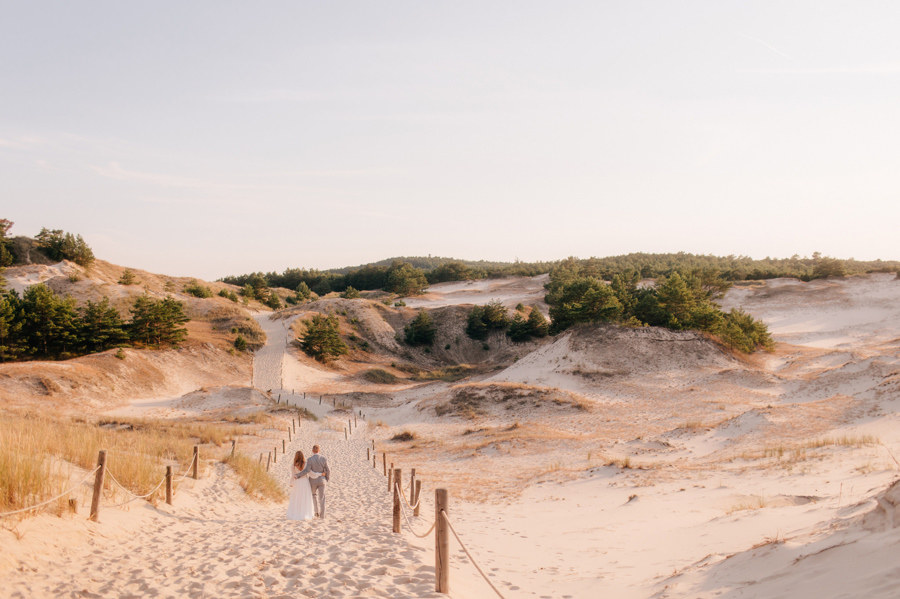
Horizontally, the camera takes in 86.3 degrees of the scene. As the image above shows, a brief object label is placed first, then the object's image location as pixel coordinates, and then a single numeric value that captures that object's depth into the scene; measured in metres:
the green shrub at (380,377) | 41.22
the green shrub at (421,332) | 51.97
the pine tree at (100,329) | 33.66
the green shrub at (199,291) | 54.53
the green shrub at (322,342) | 43.25
